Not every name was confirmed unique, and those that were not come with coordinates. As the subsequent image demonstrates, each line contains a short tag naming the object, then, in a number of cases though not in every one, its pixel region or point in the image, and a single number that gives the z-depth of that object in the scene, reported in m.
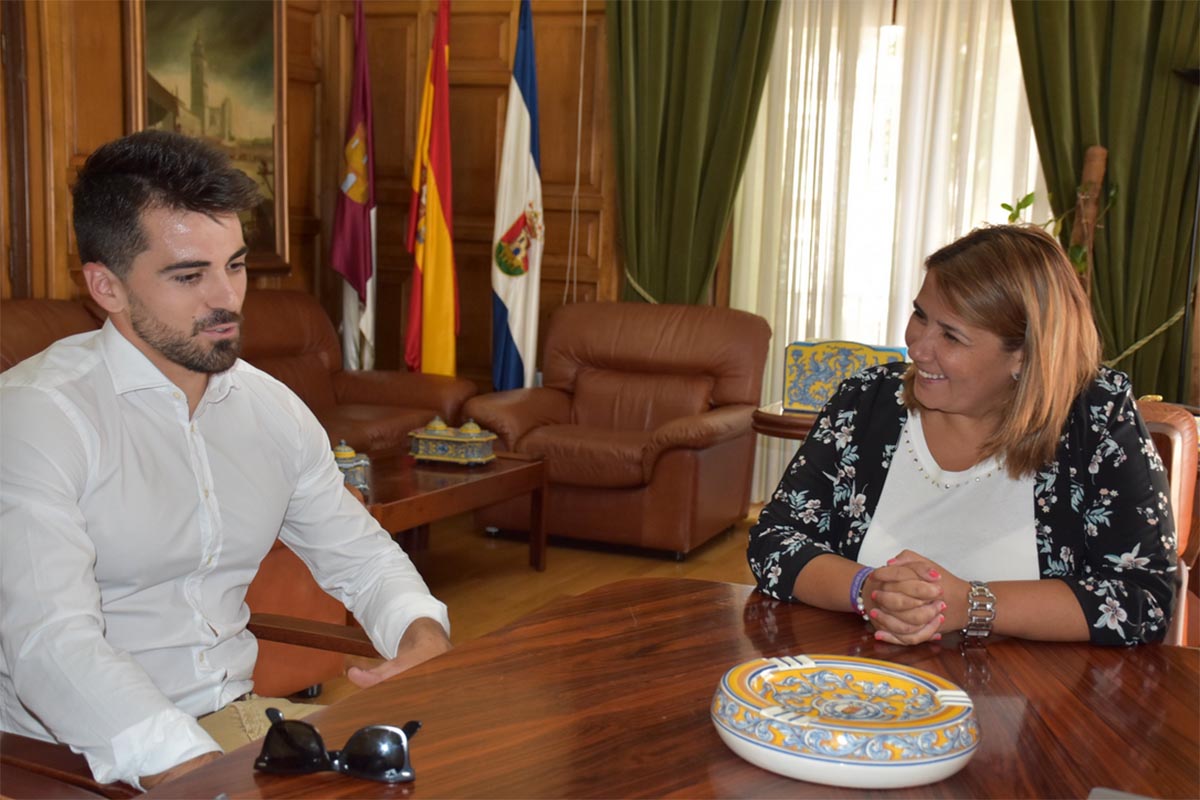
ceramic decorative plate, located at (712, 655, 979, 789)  1.10
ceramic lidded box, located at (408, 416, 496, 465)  4.59
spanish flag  5.90
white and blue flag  5.96
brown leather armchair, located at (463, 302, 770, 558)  4.99
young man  1.59
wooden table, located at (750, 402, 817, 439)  4.39
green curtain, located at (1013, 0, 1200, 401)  5.10
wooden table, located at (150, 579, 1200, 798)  1.11
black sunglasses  1.08
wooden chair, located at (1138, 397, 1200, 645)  2.27
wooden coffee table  3.96
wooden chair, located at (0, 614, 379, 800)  1.37
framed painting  5.16
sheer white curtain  5.52
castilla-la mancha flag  6.12
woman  1.77
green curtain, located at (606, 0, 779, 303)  5.82
